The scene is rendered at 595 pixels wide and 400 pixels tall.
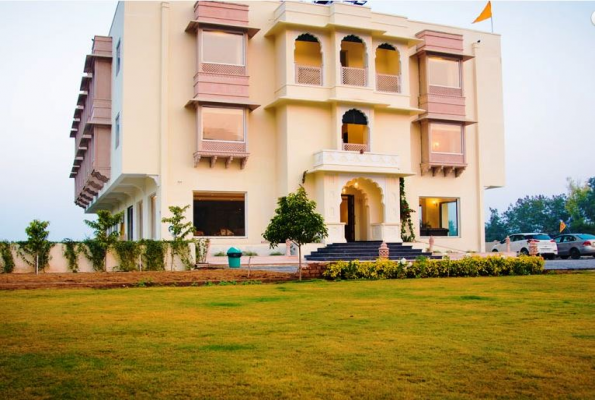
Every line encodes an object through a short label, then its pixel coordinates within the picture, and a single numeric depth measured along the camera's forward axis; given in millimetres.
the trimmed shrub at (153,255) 22328
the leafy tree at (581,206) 65938
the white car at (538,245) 31622
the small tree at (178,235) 22766
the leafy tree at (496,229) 85944
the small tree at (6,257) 20922
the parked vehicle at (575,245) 31375
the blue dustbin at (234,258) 23188
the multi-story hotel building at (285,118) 28000
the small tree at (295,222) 18109
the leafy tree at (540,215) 79188
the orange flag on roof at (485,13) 34281
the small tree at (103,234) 21828
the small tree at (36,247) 21203
